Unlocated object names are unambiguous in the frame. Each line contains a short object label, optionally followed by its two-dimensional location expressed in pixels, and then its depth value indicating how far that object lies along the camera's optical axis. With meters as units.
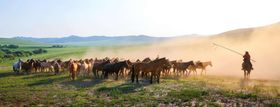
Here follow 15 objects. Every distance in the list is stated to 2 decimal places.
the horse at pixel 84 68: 43.44
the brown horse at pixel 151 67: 32.62
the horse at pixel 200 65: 46.81
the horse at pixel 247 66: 37.25
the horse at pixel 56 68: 46.81
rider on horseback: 37.09
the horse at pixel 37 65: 51.47
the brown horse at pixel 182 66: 43.62
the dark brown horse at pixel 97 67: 40.40
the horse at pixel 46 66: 51.63
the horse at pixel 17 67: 51.78
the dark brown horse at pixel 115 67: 37.78
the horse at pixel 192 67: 44.66
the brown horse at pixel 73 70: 38.12
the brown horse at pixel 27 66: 50.22
